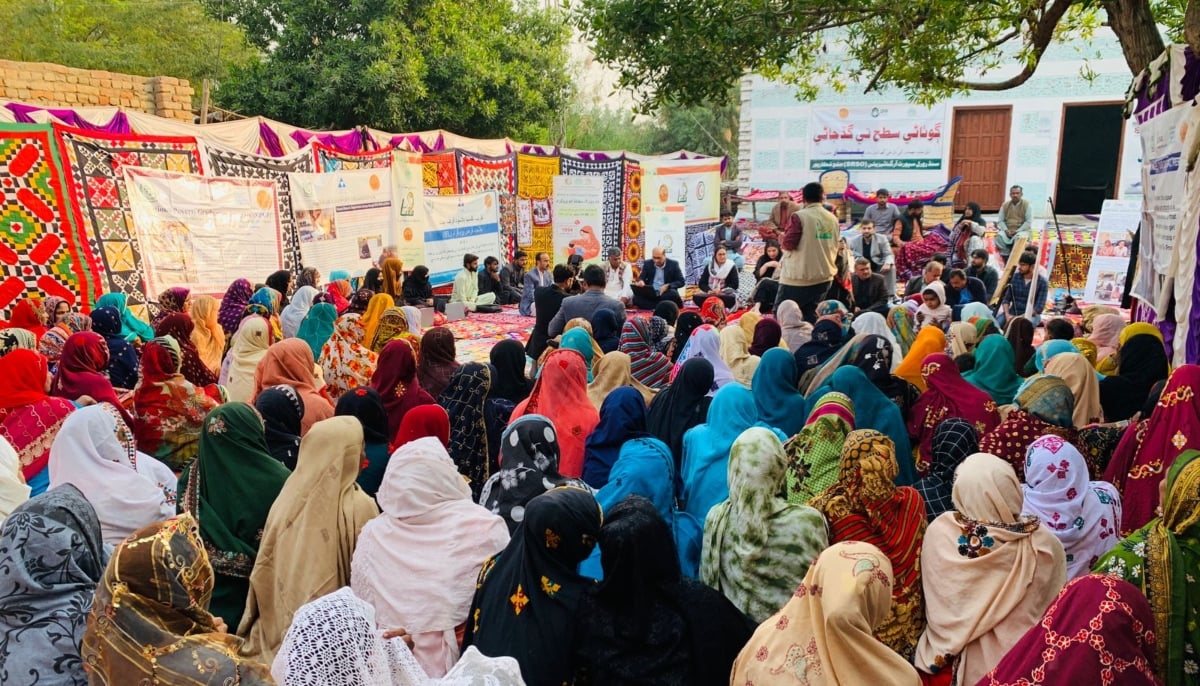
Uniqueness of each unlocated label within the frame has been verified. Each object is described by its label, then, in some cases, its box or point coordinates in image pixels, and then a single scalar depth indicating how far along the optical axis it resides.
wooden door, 16.03
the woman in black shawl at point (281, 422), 3.41
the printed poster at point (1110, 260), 9.19
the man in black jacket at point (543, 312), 6.74
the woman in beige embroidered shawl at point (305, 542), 2.51
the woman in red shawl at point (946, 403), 3.73
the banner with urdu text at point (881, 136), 16.34
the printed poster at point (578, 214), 12.45
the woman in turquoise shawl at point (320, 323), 5.89
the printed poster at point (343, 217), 9.66
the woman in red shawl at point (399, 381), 4.12
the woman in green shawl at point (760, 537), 2.27
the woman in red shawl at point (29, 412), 3.50
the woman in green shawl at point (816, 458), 2.87
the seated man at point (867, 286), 7.71
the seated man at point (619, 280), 10.80
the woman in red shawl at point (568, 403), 3.65
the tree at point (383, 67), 13.98
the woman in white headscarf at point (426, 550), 2.34
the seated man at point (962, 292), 7.55
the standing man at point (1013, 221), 11.54
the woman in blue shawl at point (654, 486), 2.86
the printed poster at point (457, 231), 11.36
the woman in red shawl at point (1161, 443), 2.88
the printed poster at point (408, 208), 10.88
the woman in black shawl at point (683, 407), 3.69
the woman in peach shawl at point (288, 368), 4.27
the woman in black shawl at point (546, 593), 2.03
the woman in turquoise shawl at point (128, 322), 6.32
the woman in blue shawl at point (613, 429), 3.44
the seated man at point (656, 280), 10.75
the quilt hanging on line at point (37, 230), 6.85
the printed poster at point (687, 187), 13.37
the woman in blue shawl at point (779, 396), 3.77
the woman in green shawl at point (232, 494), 2.69
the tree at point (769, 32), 4.40
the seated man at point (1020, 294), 7.83
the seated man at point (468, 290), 10.62
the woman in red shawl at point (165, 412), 3.73
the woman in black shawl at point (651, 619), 1.93
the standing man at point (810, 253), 6.43
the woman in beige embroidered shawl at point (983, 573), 2.07
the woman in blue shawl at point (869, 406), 3.53
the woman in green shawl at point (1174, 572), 1.92
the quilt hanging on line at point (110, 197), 7.35
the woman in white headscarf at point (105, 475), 2.69
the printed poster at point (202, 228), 7.92
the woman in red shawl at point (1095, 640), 1.56
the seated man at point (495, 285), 11.11
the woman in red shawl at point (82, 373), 4.23
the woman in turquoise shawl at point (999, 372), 4.36
